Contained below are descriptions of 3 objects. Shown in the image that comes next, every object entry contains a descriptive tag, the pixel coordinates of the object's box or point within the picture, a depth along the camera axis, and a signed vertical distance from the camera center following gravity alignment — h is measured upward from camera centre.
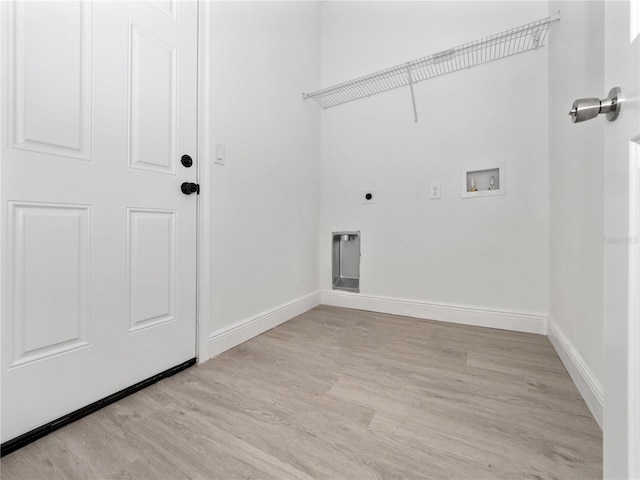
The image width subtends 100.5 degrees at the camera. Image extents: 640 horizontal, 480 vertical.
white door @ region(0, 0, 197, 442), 0.80 +0.14
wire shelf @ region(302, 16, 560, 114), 1.57 +1.20
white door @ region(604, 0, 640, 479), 0.39 -0.01
